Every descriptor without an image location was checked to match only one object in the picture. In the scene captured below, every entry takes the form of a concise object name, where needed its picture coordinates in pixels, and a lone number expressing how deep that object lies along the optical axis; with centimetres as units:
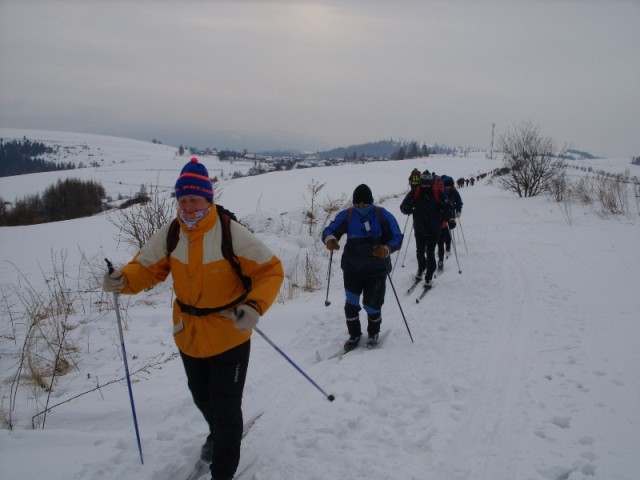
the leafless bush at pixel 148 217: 867
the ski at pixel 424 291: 646
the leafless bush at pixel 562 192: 1492
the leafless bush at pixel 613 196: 1270
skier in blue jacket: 457
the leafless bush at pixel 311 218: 1185
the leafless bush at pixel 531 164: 2169
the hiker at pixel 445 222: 831
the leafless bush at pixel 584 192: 1540
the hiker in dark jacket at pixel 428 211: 703
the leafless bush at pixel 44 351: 382
